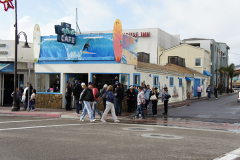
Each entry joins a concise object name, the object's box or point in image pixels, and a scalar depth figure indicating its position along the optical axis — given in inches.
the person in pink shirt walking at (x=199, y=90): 1404.9
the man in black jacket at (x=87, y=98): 540.7
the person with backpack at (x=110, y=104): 544.5
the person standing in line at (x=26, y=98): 728.2
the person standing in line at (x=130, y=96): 697.0
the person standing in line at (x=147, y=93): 662.5
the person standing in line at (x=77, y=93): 661.9
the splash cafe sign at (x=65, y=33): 711.1
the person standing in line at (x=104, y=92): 620.4
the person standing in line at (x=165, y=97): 683.4
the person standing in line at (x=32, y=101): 711.2
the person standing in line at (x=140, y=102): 596.1
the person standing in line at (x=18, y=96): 723.1
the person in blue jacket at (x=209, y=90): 1344.1
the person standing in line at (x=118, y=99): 635.5
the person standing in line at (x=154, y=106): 670.5
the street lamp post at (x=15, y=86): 690.2
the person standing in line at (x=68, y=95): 716.0
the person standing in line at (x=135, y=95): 715.0
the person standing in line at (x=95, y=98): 566.6
